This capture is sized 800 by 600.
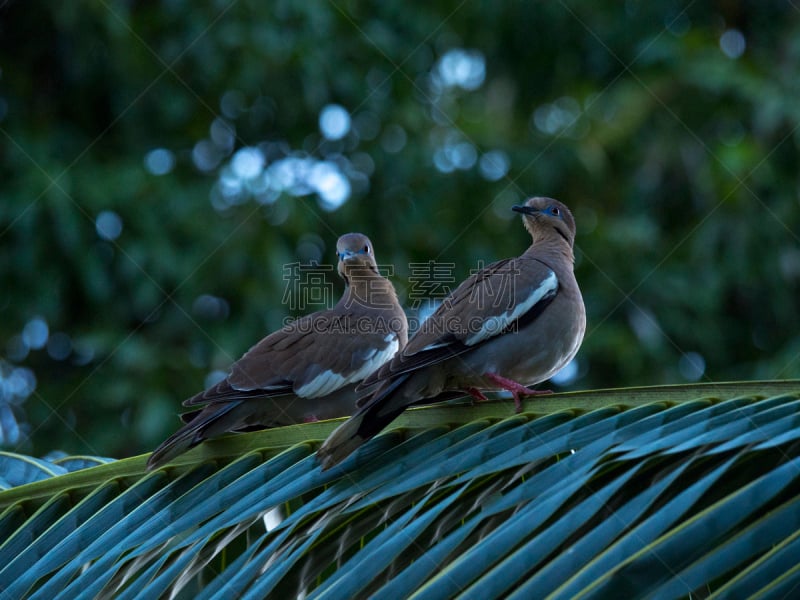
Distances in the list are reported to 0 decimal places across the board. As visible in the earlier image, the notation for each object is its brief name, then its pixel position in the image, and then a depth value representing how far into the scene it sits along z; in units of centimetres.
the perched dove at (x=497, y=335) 648
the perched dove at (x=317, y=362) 747
